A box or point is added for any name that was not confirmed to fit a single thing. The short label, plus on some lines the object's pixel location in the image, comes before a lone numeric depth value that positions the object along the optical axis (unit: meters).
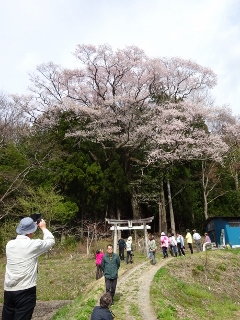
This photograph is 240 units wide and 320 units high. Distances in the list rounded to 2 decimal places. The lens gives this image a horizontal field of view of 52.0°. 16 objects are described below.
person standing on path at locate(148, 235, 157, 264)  10.91
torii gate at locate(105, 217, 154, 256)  13.09
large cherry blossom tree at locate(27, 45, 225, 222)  18.12
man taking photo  2.15
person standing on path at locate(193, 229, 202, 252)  13.87
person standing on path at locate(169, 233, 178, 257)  12.91
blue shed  15.34
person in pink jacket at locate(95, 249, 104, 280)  9.60
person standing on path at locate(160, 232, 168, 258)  12.25
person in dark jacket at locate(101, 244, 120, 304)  6.19
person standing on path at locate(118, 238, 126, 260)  12.51
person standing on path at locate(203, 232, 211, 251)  14.09
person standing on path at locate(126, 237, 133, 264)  11.67
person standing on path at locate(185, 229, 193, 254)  13.59
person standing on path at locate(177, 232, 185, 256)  13.16
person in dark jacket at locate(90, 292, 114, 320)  3.35
